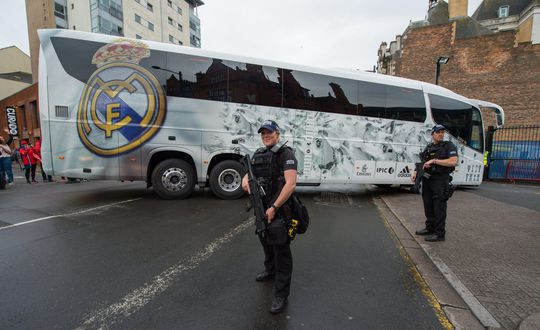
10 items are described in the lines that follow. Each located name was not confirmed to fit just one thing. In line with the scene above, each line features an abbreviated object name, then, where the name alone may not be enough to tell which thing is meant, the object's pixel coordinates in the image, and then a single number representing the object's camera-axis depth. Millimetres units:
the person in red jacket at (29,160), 10188
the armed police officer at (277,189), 2236
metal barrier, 11633
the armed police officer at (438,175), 3863
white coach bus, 5621
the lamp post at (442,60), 11289
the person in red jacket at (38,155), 10289
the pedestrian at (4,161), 8590
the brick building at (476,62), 20109
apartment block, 31828
